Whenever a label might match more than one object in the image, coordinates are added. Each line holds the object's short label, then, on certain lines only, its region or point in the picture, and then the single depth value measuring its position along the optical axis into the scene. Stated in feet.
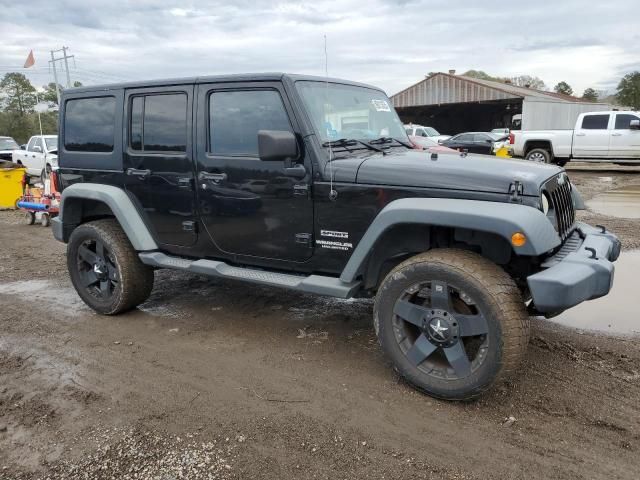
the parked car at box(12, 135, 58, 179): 57.06
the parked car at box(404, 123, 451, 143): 74.13
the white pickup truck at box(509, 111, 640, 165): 54.85
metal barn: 95.98
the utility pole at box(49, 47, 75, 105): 120.67
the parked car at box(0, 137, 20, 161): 67.15
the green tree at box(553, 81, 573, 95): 276.02
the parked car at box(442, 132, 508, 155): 71.88
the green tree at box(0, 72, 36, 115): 177.92
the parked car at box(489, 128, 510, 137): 87.20
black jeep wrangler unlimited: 10.12
